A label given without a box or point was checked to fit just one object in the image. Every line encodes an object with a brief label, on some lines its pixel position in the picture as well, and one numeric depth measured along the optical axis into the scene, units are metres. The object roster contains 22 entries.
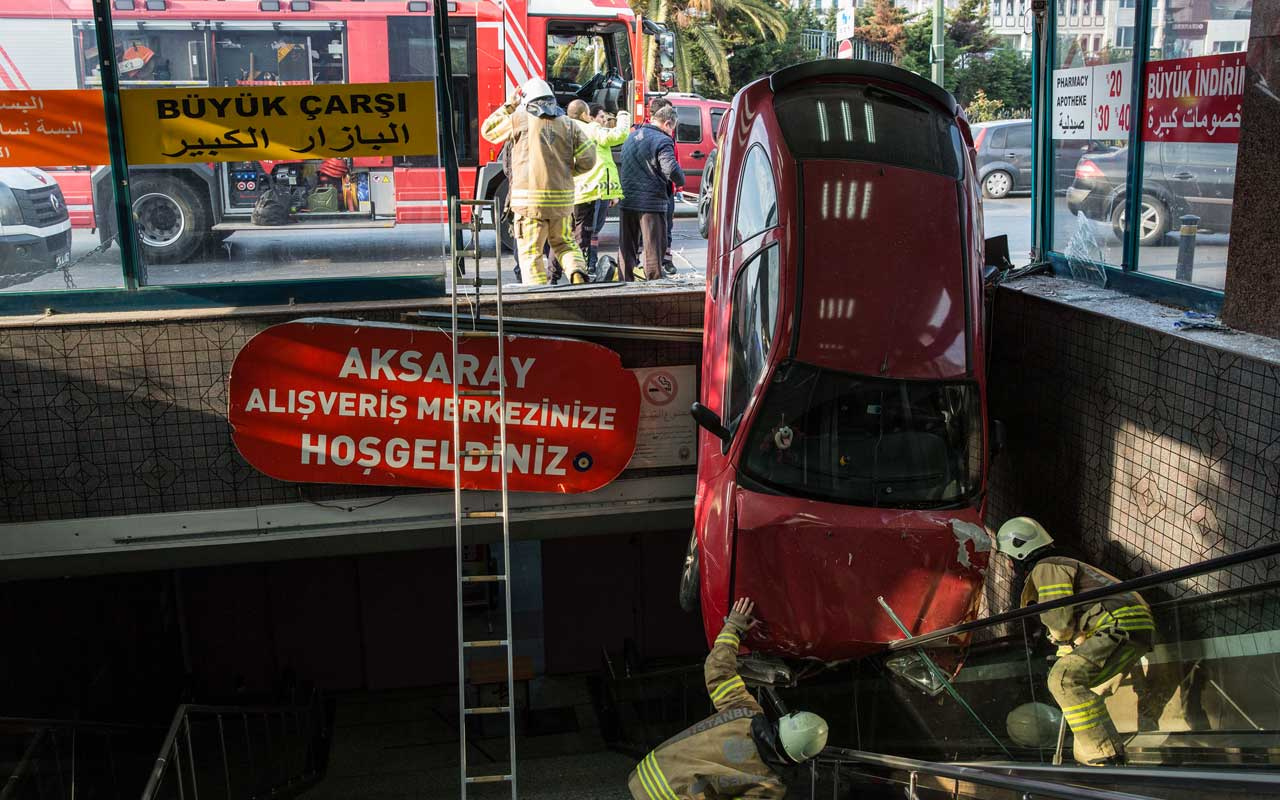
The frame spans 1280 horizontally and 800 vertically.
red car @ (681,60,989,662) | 6.99
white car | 8.10
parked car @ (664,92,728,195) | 20.09
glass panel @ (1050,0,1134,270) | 8.59
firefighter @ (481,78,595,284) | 9.62
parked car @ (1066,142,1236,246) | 7.35
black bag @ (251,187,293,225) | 8.53
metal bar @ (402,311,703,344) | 8.65
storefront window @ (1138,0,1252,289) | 7.28
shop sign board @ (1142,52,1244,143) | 7.26
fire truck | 8.16
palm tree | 29.17
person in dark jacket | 10.72
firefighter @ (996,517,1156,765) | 5.44
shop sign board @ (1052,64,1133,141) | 8.52
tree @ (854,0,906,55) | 32.66
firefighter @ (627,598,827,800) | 6.00
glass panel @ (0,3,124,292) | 8.09
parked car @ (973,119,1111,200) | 12.83
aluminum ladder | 7.41
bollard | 7.70
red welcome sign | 8.47
